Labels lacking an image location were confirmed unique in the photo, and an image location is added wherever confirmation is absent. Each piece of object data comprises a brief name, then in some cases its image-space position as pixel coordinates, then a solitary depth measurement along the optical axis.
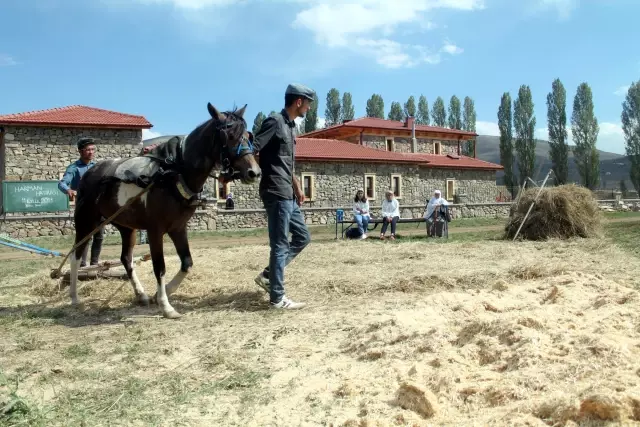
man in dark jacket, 4.98
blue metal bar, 7.12
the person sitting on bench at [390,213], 15.38
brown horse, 4.68
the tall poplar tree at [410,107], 61.97
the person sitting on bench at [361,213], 15.73
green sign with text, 22.09
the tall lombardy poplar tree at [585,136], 49.25
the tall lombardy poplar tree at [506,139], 50.91
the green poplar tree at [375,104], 60.91
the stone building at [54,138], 24.91
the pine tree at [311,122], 55.12
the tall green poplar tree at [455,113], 61.75
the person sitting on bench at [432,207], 15.06
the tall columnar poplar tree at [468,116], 61.50
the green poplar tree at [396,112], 61.50
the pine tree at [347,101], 61.75
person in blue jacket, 6.68
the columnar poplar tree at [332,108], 61.75
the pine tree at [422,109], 63.22
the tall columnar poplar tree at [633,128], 49.59
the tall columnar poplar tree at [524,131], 50.78
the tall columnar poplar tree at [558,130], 50.16
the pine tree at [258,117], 58.99
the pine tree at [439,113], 62.72
